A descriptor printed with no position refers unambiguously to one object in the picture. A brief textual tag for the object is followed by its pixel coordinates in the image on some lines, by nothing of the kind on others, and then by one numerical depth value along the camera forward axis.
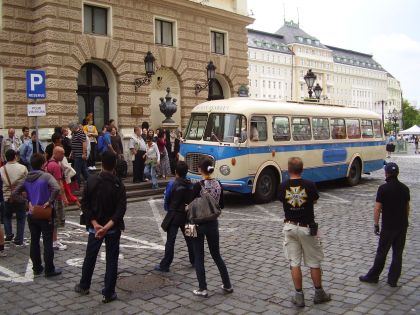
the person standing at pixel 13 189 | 8.20
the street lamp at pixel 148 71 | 18.89
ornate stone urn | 19.16
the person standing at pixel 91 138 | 16.16
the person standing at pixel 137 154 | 15.57
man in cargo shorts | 5.50
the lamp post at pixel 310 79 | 22.14
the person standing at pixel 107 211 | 5.66
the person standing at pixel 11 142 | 14.38
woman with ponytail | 5.84
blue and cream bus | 12.87
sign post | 11.05
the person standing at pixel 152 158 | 14.92
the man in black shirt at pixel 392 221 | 6.21
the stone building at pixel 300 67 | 105.81
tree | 118.38
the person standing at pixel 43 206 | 6.72
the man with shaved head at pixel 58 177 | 8.10
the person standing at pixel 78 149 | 13.27
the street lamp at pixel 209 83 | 20.36
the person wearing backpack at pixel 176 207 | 6.59
